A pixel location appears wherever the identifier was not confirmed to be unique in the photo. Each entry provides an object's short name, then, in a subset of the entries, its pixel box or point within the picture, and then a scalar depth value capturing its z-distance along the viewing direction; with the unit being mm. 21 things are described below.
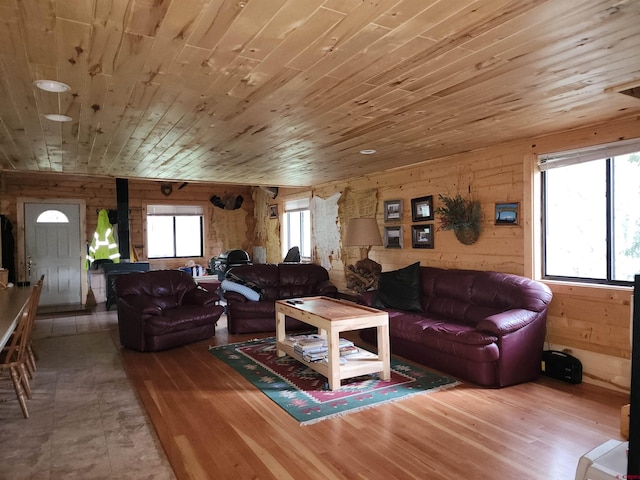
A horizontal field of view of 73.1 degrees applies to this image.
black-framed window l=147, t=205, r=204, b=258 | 9023
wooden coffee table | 3643
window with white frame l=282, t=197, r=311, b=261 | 8312
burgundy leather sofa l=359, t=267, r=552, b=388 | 3658
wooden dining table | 2744
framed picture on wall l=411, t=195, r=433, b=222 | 5336
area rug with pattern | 3287
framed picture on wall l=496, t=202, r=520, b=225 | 4312
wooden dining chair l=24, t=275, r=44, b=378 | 3676
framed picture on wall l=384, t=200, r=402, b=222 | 5848
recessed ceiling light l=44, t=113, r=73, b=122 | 3144
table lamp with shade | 5495
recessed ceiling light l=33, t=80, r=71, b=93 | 2453
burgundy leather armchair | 4852
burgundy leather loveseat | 5777
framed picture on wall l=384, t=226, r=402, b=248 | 5863
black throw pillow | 4952
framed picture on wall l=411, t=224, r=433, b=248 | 5368
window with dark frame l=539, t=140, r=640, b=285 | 3602
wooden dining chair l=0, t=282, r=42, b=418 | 3192
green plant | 4707
